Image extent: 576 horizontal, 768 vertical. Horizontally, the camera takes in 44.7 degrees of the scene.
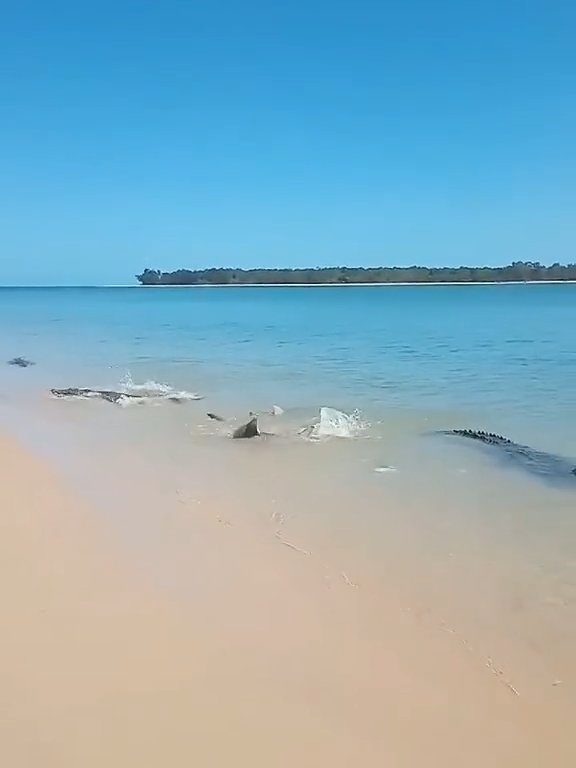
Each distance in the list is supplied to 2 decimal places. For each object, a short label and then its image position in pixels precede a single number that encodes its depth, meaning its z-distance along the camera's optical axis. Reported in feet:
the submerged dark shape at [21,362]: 73.31
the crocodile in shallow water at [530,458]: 26.96
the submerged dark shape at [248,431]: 34.97
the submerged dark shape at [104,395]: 48.26
